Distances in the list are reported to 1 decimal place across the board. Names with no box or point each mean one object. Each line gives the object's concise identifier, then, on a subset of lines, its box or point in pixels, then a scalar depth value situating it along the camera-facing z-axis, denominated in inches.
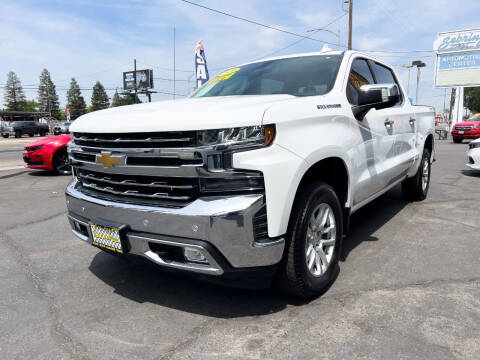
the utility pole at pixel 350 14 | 959.6
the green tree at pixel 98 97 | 4995.1
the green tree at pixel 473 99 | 3189.0
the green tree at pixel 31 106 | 4704.7
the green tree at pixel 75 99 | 4717.0
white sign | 1307.8
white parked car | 316.2
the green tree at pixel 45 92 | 4458.7
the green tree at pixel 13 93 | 4402.8
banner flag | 764.6
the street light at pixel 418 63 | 1238.9
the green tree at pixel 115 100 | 4633.4
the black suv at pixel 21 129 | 1460.5
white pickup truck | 87.0
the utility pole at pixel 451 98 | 2716.5
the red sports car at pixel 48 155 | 367.2
